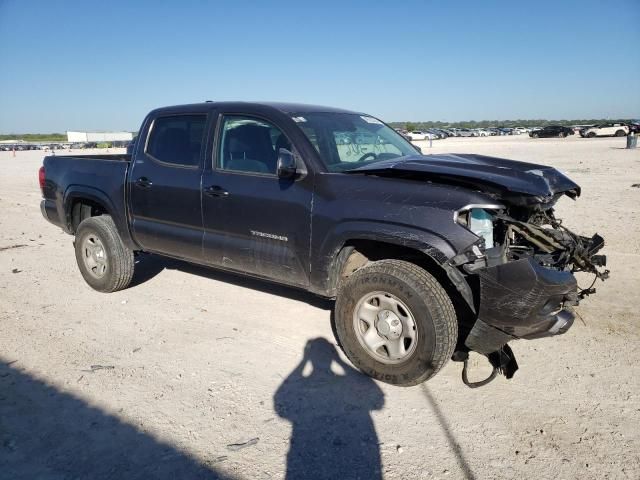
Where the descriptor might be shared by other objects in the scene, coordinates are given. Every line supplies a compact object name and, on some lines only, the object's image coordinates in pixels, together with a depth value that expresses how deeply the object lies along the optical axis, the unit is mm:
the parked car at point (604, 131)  45312
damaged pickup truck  3104
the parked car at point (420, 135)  60156
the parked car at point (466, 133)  75388
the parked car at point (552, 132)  52281
